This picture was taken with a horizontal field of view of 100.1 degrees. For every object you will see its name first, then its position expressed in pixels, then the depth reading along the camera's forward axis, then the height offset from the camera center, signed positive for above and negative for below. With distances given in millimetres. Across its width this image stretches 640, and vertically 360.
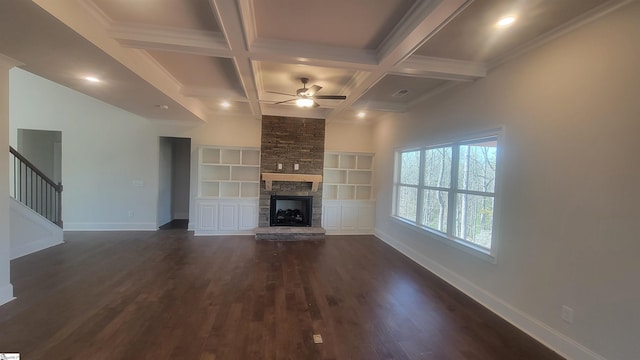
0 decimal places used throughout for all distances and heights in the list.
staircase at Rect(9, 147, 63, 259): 4219 -947
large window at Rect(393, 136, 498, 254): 3398 -189
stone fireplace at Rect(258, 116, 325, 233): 6352 +280
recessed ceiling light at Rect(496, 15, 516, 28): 2286 +1383
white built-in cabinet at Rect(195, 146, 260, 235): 6137 -532
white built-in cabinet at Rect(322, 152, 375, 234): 6723 -536
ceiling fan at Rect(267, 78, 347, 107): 3898 +1156
